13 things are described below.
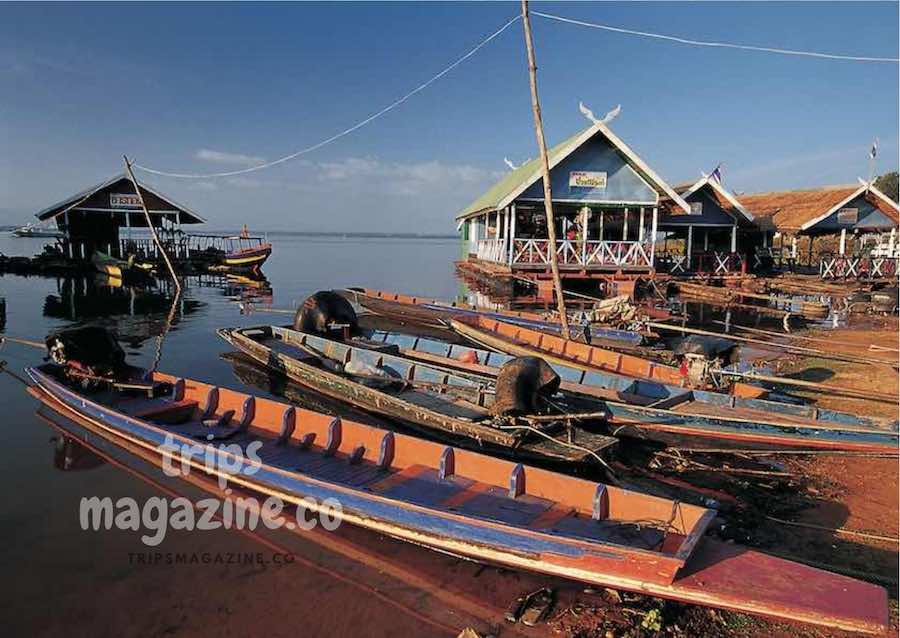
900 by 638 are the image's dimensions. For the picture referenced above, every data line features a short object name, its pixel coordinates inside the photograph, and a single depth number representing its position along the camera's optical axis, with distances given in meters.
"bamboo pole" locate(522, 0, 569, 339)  10.58
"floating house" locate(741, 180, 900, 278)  25.94
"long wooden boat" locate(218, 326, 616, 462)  6.88
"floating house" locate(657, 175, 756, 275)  25.44
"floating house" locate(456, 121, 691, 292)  21.49
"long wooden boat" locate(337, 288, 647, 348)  13.30
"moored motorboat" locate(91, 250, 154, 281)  31.16
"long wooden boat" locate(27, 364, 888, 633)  3.99
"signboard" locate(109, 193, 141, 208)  31.08
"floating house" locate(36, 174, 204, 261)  30.86
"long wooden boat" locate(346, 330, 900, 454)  7.14
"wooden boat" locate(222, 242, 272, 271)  35.66
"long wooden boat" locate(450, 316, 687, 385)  9.99
